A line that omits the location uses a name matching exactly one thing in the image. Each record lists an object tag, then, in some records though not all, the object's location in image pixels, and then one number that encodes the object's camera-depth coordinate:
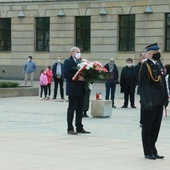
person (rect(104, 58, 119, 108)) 28.12
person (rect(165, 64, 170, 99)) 23.22
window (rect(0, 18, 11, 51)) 53.62
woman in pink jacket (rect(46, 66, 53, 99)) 32.47
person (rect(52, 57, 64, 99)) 31.76
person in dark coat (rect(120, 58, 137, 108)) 27.07
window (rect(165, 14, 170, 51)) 46.00
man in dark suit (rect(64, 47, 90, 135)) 17.39
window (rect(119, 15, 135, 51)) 47.69
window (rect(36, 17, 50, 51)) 51.78
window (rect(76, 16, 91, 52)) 49.78
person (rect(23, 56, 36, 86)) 45.59
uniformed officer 13.38
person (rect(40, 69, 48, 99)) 32.02
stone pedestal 21.97
